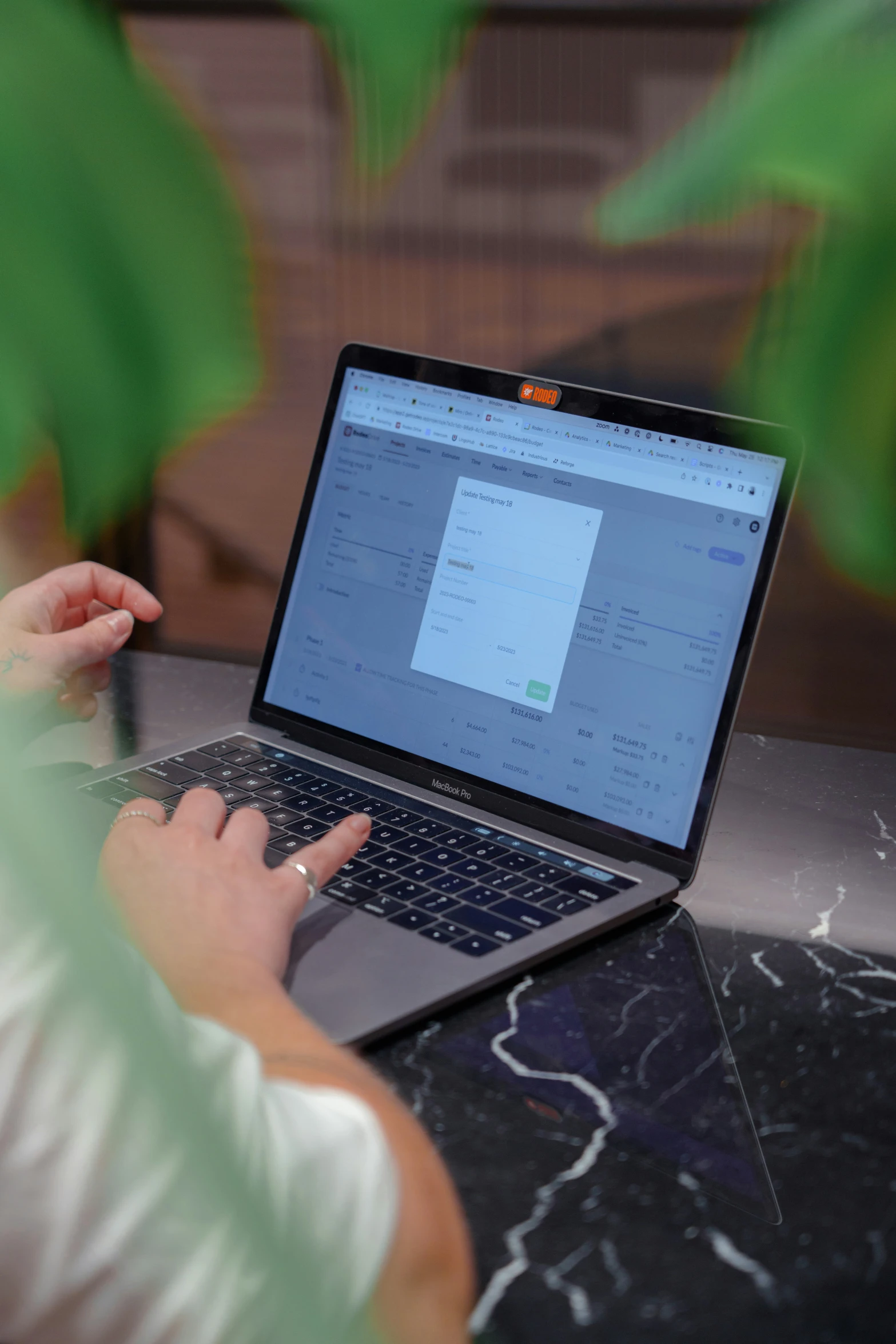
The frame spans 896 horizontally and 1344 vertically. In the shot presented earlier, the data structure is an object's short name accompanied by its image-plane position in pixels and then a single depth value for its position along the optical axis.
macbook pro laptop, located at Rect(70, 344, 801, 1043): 0.60
